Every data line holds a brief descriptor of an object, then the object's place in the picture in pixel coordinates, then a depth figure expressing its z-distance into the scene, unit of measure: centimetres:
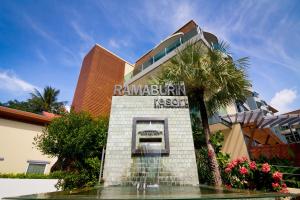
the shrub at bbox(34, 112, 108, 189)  813
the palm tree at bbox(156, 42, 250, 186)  669
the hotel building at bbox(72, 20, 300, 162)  862
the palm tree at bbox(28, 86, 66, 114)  2162
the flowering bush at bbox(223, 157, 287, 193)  528
